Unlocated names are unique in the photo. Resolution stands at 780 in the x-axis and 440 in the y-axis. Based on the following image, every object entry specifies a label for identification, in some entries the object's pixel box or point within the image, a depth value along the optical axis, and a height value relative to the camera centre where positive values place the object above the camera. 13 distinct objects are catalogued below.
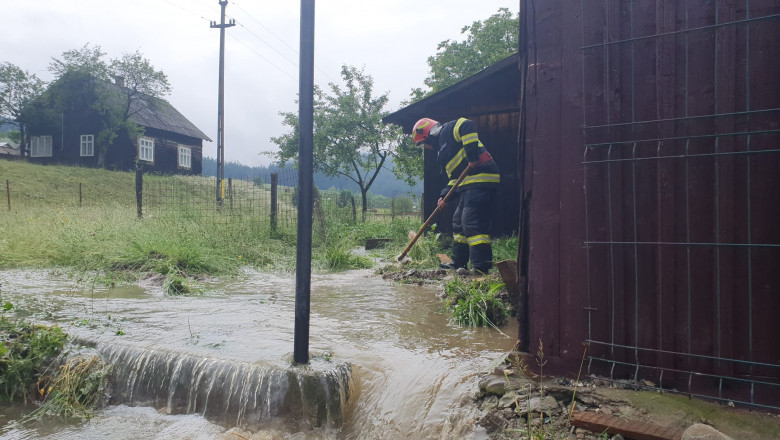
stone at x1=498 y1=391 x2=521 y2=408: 2.44 -0.92
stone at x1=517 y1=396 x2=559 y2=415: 2.35 -0.91
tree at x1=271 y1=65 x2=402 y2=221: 25.33 +4.36
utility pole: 20.89 +4.07
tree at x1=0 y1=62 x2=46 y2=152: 33.78 +8.70
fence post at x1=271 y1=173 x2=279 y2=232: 10.33 +0.59
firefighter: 6.30 +0.41
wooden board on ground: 2.01 -0.88
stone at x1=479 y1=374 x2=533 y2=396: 2.54 -0.87
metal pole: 2.69 +0.31
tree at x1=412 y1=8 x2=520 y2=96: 28.98 +10.31
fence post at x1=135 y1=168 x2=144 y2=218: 10.83 +0.62
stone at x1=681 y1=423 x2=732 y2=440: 1.87 -0.82
